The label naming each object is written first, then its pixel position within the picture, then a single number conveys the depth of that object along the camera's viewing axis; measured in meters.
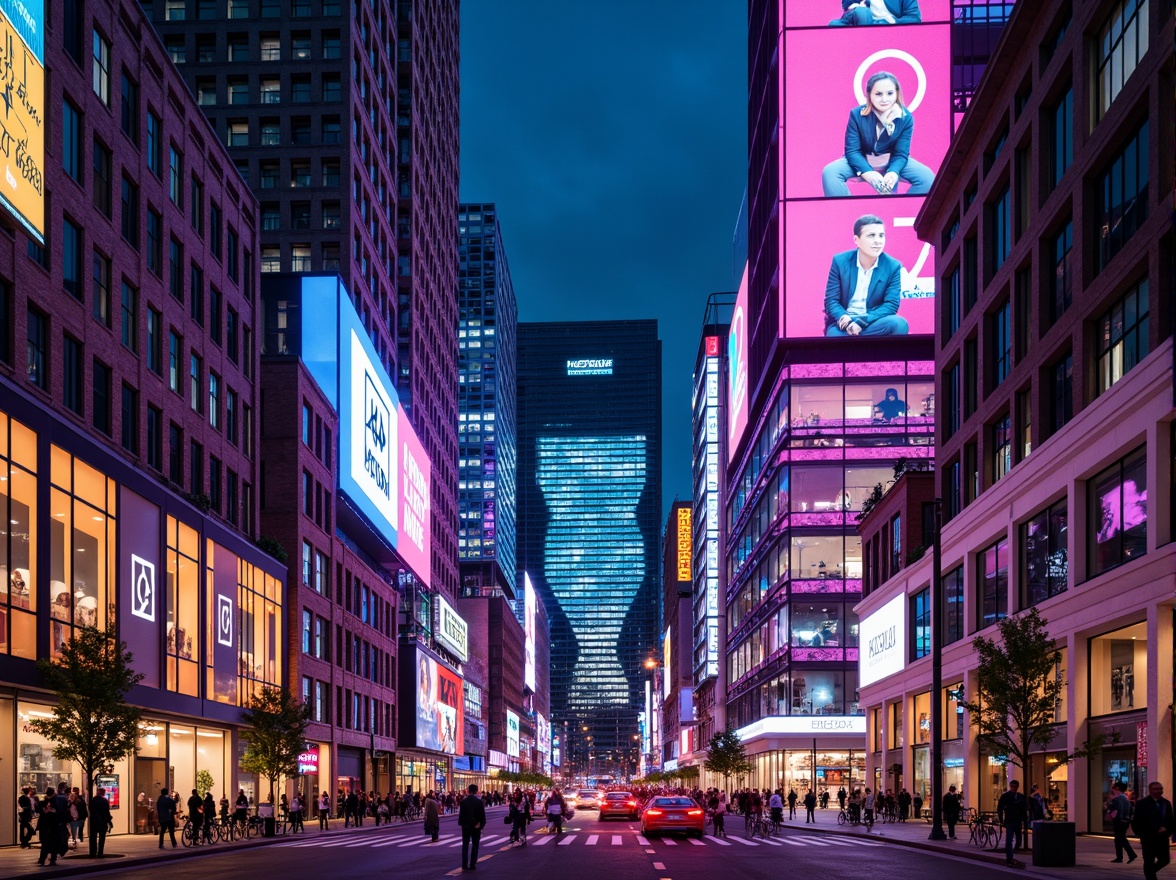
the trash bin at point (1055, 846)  25.89
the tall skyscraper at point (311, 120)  89.62
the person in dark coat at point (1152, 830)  21.00
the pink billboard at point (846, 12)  92.94
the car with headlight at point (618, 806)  61.16
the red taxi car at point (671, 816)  41.94
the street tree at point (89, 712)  32.59
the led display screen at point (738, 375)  113.19
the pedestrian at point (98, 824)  30.80
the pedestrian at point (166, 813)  36.97
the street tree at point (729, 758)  92.19
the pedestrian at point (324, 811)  54.09
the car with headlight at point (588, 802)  92.91
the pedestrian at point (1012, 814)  27.88
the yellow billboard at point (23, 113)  32.91
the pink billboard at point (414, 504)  99.44
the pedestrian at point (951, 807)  41.14
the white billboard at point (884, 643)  62.41
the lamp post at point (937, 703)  36.81
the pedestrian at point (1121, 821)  26.20
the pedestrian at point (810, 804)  61.93
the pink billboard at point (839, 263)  89.25
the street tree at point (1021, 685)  31.22
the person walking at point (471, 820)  26.13
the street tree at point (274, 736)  49.97
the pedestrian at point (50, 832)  28.39
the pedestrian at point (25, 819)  34.44
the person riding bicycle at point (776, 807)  50.20
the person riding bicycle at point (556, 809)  43.03
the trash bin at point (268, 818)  45.44
